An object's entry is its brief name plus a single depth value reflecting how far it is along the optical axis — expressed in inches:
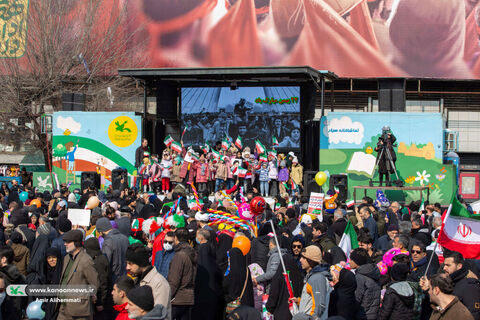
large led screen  1013.8
